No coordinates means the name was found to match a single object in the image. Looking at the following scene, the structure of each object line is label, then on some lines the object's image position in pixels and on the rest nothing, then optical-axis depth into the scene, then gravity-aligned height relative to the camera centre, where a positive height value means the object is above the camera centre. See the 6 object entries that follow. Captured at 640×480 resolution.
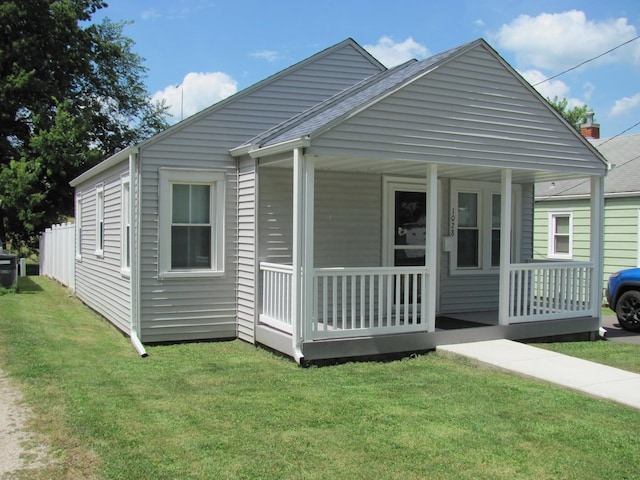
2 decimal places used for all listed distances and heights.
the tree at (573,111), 46.41 +8.85
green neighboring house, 15.23 +0.33
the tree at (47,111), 24.23 +4.92
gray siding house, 8.19 +0.33
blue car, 11.38 -1.30
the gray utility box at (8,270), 15.68 -1.21
